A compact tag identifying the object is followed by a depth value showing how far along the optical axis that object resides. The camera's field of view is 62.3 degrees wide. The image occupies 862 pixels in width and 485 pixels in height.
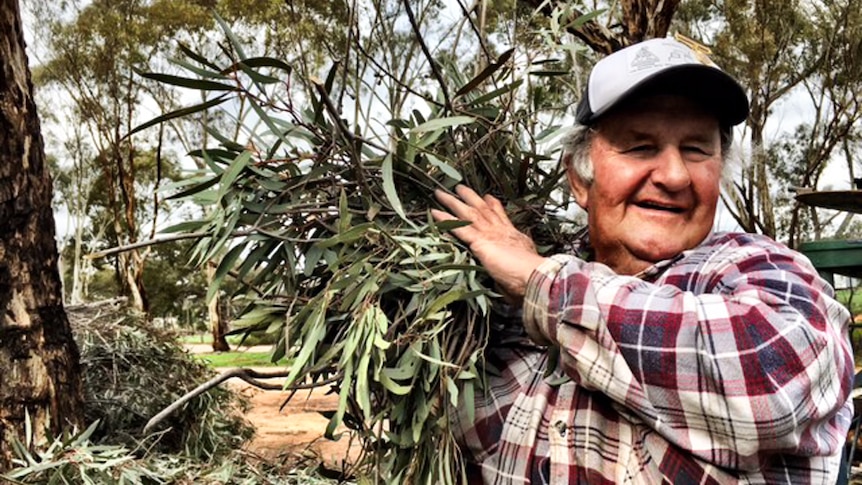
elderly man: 0.92
